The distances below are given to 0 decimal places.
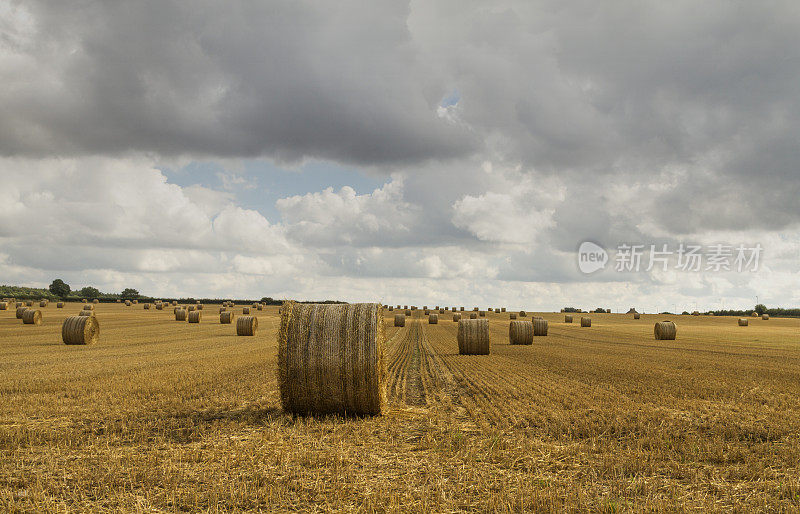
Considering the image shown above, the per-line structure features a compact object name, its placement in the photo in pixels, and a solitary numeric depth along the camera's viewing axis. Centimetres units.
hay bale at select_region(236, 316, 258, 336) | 3456
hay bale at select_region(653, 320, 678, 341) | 3703
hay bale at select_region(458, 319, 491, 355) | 2280
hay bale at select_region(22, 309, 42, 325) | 3972
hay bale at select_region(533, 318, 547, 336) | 3816
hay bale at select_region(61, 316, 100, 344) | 2624
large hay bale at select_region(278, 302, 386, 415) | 1016
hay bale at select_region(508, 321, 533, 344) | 2938
